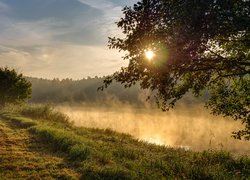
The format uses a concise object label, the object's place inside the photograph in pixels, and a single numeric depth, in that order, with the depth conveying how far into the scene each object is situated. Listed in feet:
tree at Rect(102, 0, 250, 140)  20.51
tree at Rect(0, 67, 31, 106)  88.51
